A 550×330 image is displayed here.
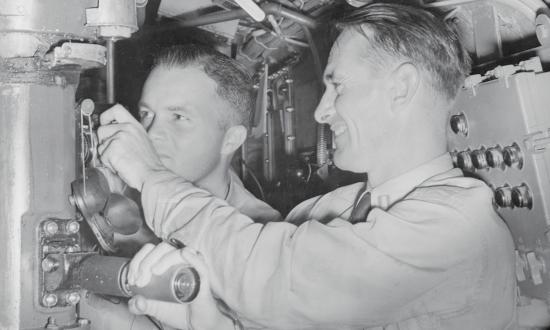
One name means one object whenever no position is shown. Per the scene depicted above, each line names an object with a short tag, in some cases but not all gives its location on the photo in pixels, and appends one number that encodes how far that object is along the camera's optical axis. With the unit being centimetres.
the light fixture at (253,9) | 145
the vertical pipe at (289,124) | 299
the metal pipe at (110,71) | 118
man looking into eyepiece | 205
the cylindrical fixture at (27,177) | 103
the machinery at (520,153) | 157
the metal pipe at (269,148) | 306
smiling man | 110
